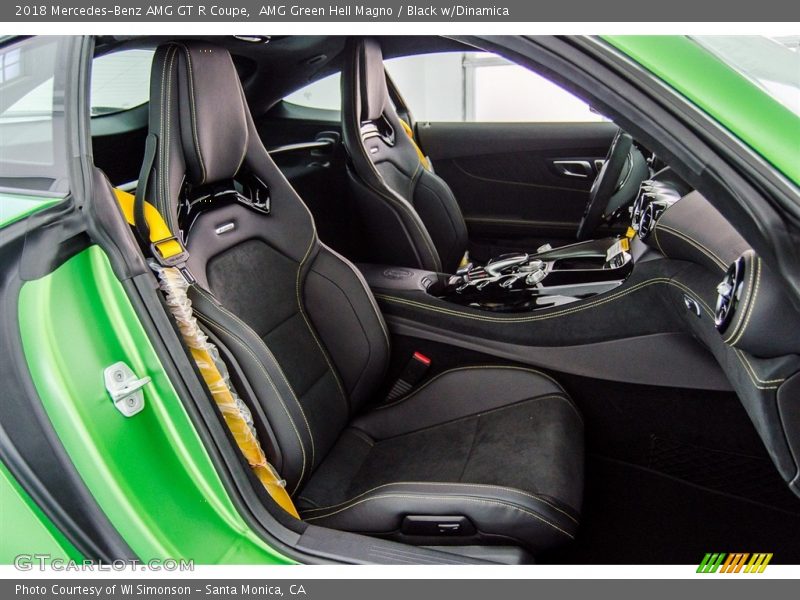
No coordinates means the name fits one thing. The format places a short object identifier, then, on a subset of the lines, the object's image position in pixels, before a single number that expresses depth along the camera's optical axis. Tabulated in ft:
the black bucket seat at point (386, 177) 6.98
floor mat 4.50
